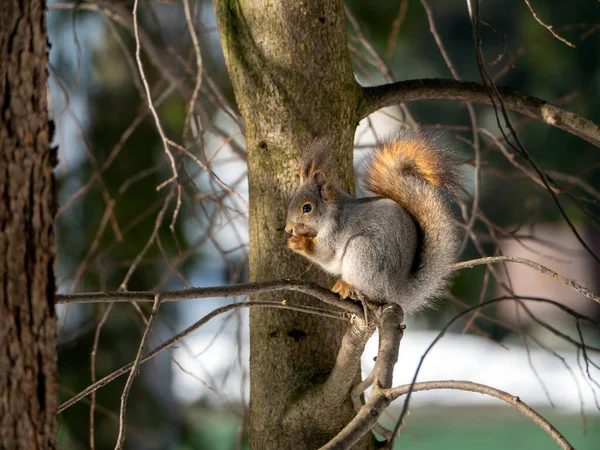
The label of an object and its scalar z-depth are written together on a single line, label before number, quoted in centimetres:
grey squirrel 859
